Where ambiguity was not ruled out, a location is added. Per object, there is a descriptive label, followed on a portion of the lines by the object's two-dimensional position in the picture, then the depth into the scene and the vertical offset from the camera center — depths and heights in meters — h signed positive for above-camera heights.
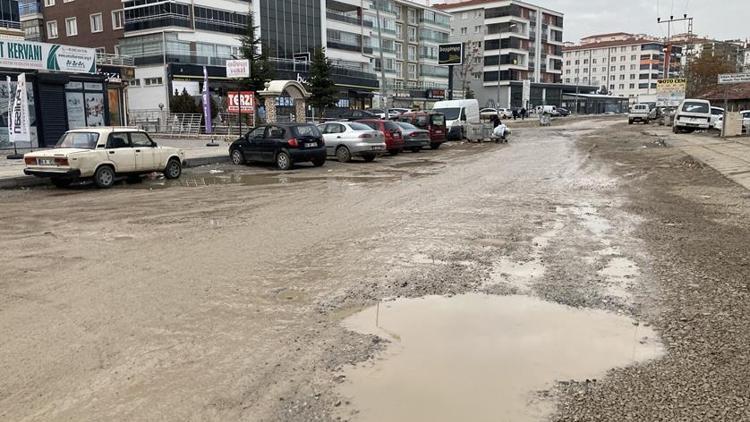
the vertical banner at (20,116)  21.33 +0.49
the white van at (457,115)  33.97 +0.44
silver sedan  22.48 -0.60
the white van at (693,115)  36.09 +0.22
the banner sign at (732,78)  30.15 +1.97
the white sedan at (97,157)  14.66 -0.70
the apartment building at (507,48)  110.94 +13.67
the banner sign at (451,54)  69.81 +7.81
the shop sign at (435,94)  93.31 +4.51
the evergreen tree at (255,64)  43.19 +4.41
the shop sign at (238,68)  31.38 +3.00
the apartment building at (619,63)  156.88 +15.09
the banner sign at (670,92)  59.12 +2.72
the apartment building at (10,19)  37.81 +6.90
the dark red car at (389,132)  25.00 -0.32
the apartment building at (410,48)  87.50 +11.78
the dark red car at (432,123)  29.72 +0.00
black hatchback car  19.67 -0.62
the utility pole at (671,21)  75.75 +12.20
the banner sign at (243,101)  28.65 +1.18
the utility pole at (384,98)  35.68 +1.52
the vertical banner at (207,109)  34.34 +1.01
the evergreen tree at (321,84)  50.78 +3.38
